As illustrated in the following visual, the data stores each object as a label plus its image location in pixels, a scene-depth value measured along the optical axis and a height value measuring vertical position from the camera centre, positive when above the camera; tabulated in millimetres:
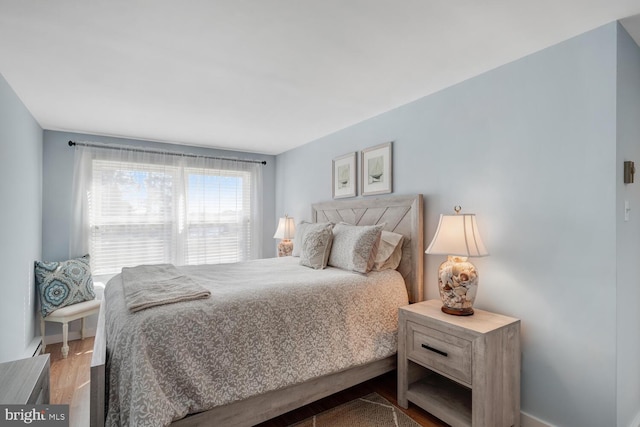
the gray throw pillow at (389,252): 2611 -324
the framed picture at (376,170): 3025 +447
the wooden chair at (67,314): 3127 -1037
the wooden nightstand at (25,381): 1285 -753
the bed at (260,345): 1479 -734
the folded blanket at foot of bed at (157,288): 1704 -466
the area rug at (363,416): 2031 -1372
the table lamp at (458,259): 2014 -311
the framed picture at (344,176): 3465 +439
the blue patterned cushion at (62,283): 3193 -741
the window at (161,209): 3773 +64
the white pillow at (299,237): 3492 -267
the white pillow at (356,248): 2527 -288
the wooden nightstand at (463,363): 1753 -916
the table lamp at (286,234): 4215 -285
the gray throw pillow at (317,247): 2809 -311
